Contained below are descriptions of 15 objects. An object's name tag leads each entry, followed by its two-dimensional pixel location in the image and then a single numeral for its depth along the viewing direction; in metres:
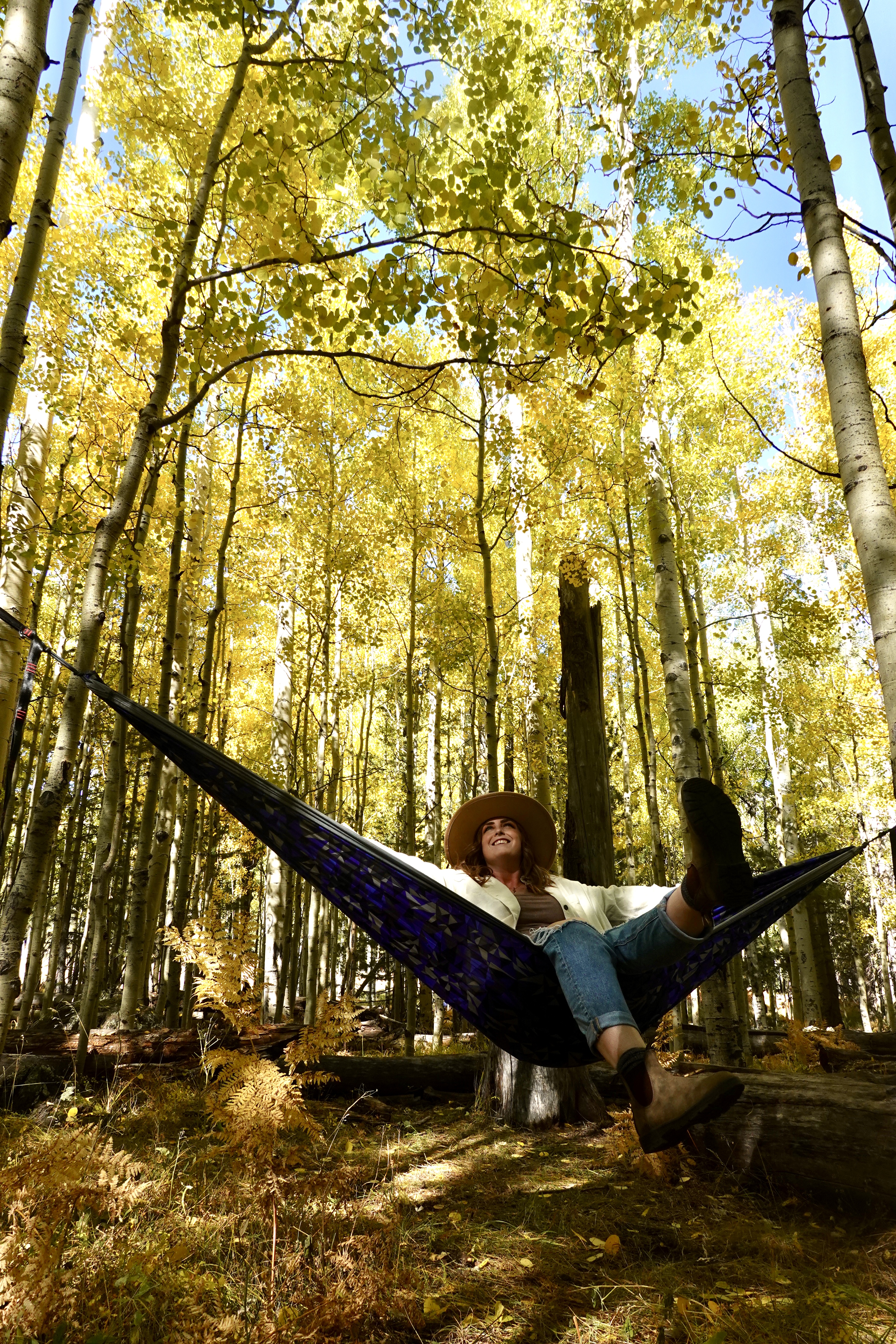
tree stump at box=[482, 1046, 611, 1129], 3.20
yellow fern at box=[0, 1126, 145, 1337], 1.31
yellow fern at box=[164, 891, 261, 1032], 2.40
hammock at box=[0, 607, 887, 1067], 1.78
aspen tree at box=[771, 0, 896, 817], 1.74
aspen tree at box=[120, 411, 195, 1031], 3.64
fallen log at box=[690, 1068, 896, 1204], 2.03
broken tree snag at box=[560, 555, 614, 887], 3.56
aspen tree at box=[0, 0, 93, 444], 1.77
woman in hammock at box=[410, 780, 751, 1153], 1.47
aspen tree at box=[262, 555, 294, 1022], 5.59
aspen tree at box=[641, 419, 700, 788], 3.85
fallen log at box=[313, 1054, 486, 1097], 3.66
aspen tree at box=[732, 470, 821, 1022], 6.90
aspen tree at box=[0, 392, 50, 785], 3.39
